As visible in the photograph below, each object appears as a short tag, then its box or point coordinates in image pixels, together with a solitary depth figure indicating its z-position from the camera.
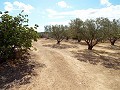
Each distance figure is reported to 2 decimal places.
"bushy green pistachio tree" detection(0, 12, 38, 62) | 8.84
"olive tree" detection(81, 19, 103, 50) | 16.55
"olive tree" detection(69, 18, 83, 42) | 17.98
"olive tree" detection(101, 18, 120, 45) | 16.38
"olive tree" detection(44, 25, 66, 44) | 25.19
